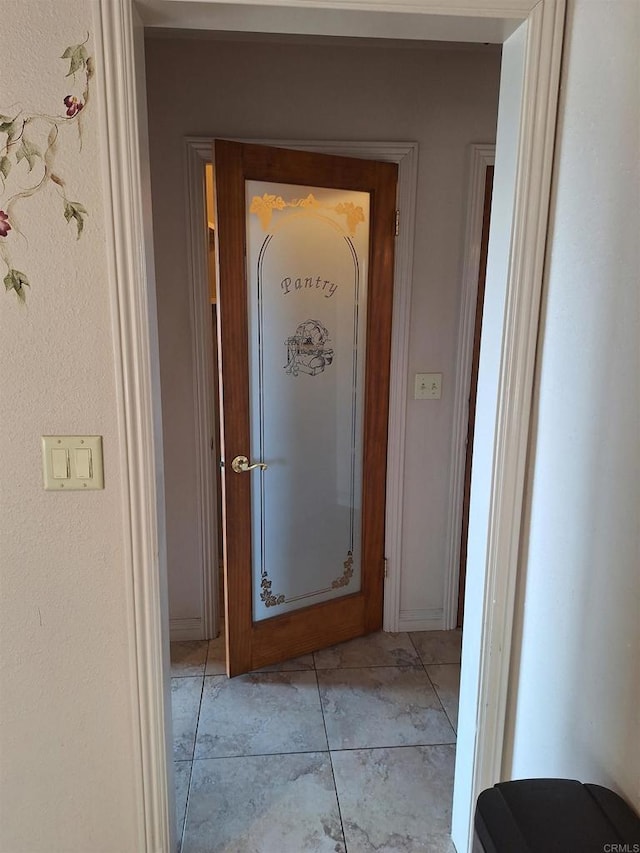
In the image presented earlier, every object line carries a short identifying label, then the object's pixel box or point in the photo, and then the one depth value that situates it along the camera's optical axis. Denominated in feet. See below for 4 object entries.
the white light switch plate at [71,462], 4.02
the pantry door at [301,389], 6.97
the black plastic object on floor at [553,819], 2.85
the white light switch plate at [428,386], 8.20
